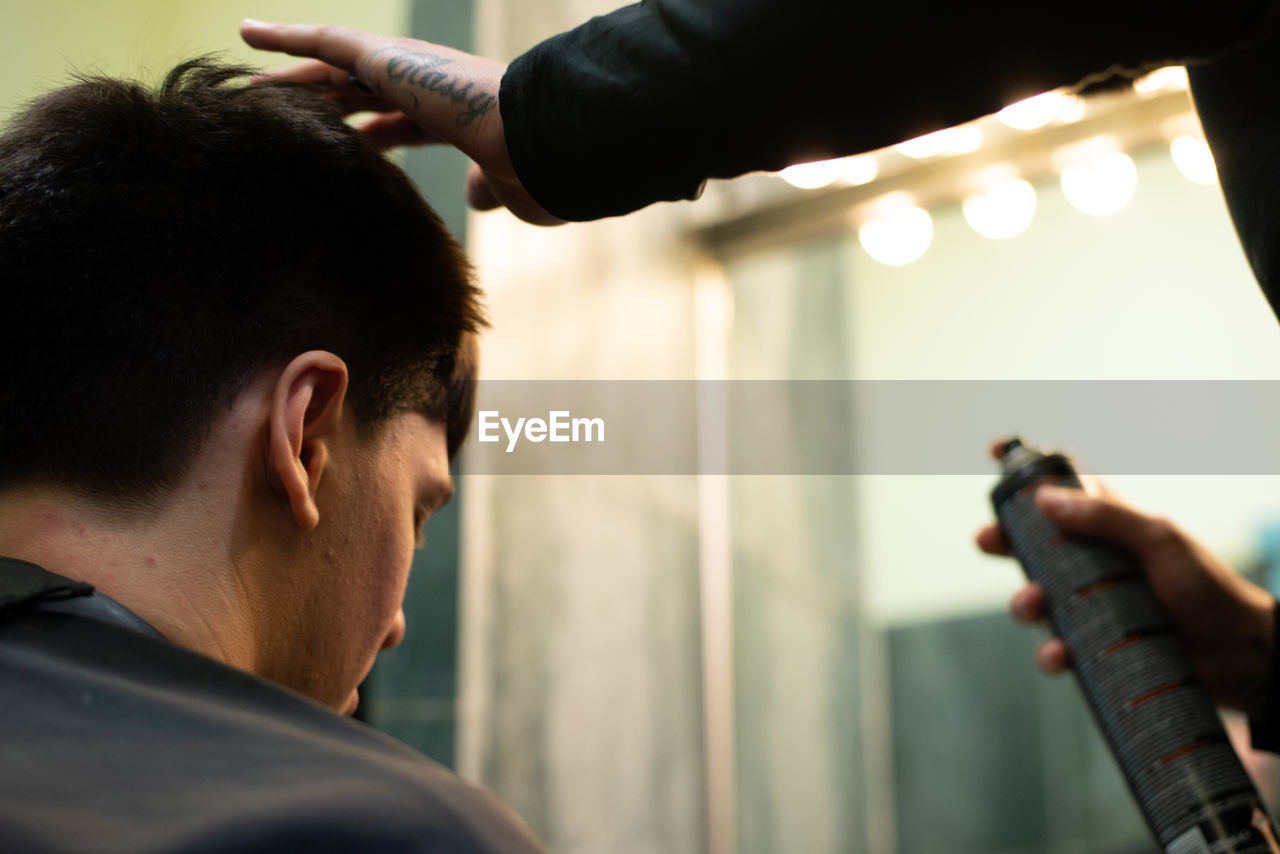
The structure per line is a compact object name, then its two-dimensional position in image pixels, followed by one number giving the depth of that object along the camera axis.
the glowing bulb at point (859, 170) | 2.38
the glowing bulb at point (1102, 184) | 2.14
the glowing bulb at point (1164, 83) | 2.10
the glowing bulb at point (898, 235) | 2.36
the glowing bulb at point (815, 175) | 2.39
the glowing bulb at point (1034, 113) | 2.20
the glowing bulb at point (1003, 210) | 2.25
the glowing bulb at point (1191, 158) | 2.09
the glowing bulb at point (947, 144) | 2.27
